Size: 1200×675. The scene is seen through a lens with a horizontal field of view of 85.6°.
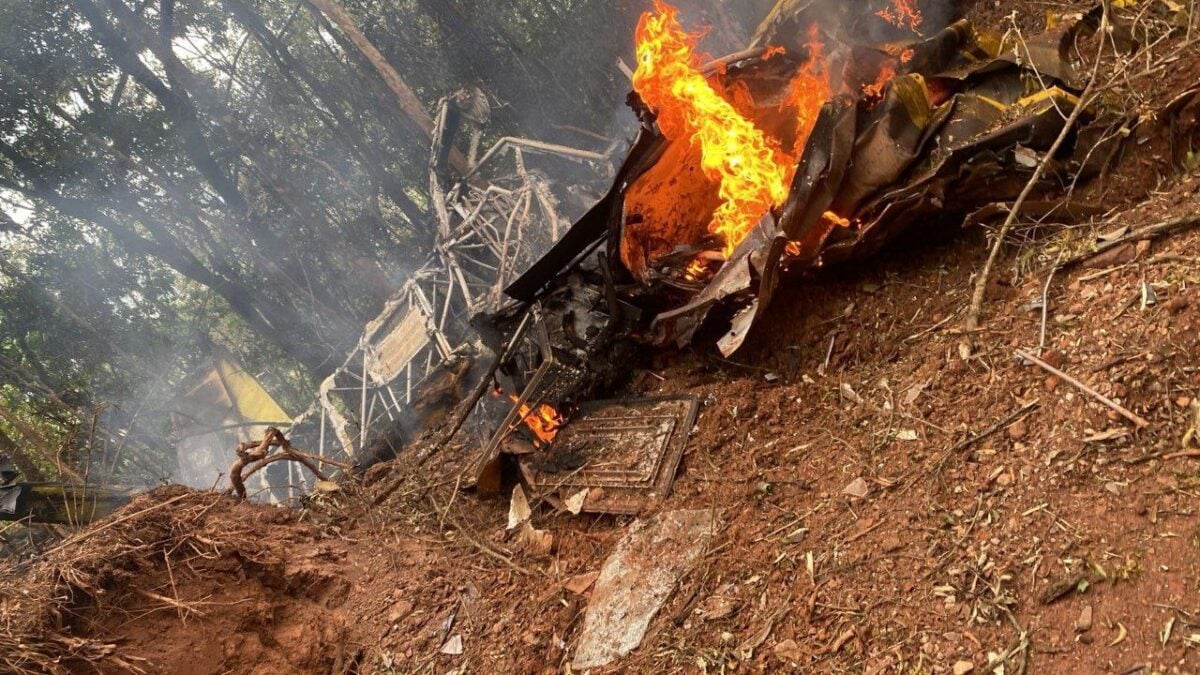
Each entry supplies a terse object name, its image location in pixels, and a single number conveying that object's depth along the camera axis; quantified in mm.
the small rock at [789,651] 3170
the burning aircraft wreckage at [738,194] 4535
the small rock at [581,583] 4355
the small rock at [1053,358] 3455
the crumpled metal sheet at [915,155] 4414
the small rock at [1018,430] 3317
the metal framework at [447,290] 9594
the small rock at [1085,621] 2541
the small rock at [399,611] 5086
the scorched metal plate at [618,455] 4828
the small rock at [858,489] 3693
